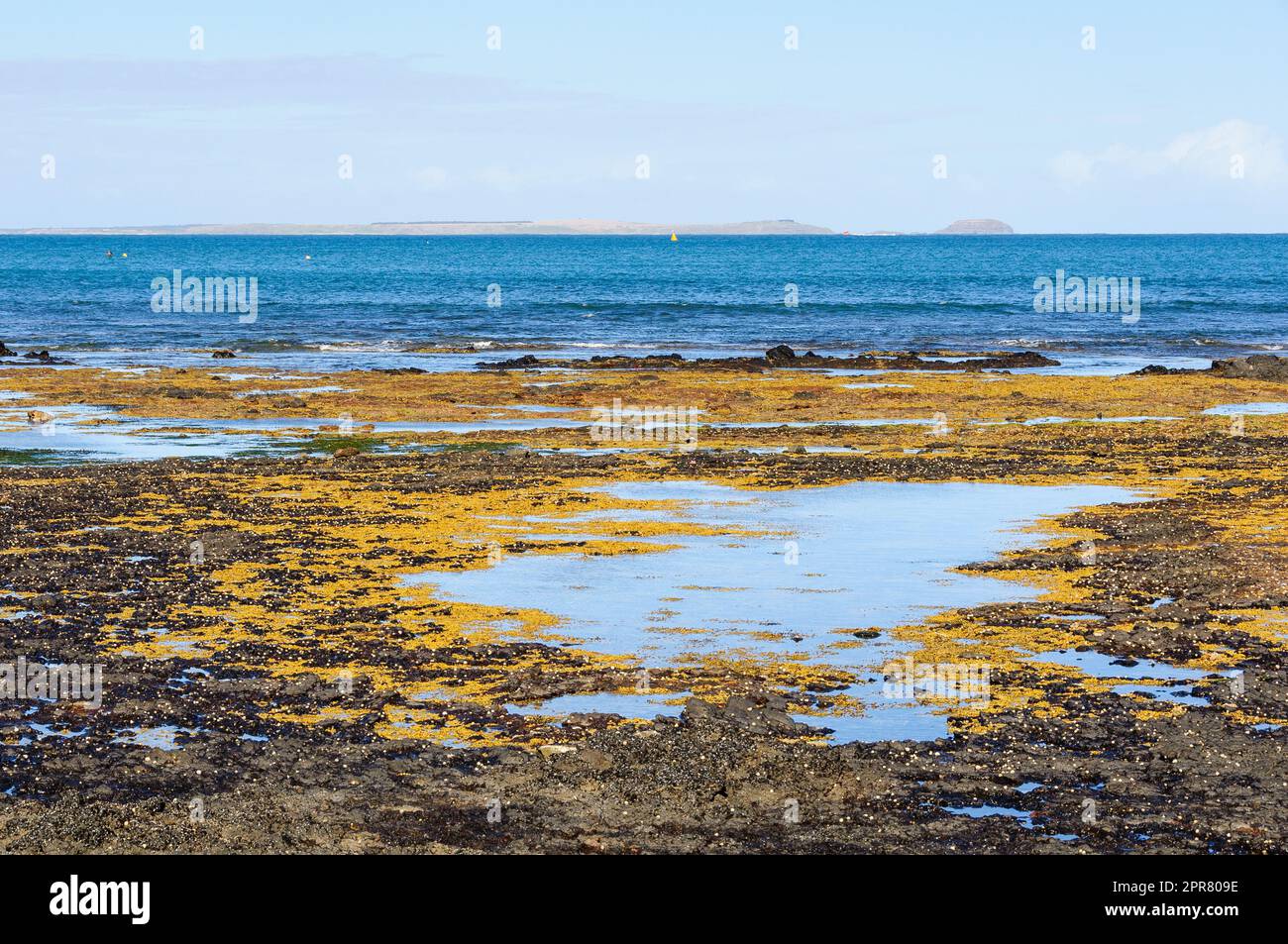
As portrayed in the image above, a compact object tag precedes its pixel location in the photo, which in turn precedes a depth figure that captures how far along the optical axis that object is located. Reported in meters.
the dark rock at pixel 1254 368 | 45.44
